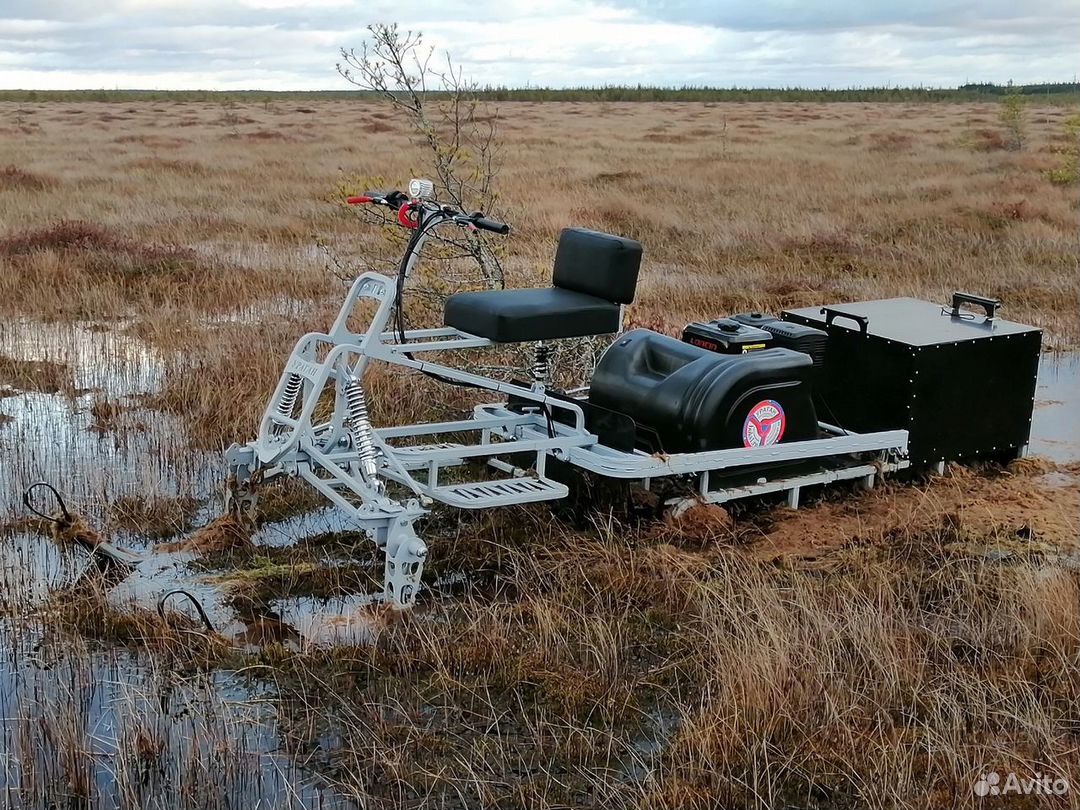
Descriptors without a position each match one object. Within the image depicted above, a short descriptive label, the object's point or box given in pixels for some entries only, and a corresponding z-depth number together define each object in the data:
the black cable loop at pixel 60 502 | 5.19
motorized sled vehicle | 5.02
